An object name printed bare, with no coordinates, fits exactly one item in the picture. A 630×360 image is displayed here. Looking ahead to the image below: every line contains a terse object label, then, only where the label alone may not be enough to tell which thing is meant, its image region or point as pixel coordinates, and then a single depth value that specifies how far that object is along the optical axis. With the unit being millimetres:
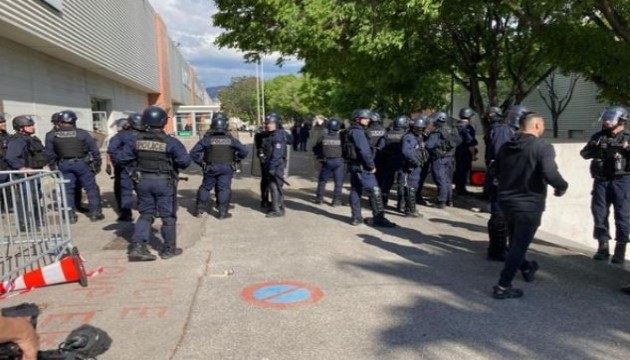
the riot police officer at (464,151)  10531
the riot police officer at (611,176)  6180
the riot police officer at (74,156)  8281
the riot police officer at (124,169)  8211
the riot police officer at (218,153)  8438
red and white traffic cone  5074
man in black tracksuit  4727
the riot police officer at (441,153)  9727
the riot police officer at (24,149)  8086
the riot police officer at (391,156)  9914
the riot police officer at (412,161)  9039
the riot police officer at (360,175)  8023
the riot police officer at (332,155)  9391
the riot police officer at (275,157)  8812
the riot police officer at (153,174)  6129
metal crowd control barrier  5301
